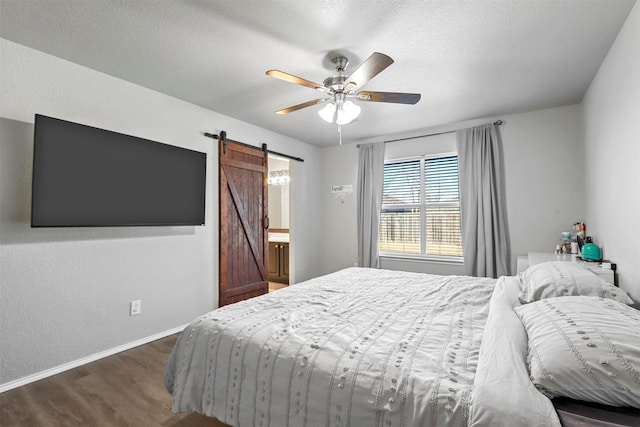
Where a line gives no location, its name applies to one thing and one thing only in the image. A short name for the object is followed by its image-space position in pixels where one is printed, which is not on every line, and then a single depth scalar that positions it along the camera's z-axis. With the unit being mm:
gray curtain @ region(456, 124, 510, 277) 3652
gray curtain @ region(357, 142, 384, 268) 4555
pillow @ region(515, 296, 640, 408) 851
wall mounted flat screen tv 2178
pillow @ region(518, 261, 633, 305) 1522
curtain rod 3711
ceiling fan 1974
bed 910
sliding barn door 3646
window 4164
